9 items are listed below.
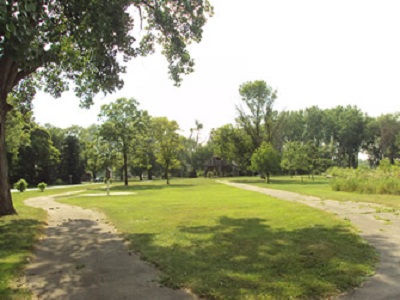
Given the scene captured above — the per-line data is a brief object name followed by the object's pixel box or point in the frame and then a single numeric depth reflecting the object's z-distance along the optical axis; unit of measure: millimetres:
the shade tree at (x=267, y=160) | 40500
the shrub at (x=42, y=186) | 32250
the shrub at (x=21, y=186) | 32312
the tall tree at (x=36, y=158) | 56469
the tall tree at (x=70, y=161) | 68062
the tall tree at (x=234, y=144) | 58750
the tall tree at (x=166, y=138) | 50094
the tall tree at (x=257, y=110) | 56188
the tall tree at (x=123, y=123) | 44875
